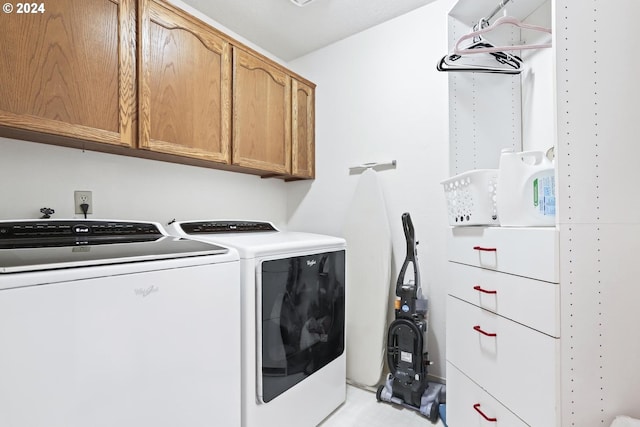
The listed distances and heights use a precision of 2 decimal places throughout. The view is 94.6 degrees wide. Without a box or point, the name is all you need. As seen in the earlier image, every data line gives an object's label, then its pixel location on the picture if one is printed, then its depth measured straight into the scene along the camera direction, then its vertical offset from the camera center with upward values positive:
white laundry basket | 1.25 +0.07
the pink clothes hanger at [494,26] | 1.25 +0.79
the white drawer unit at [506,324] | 0.90 -0.41
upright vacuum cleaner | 1.83 -0.89
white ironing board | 2.13 -0.51
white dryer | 1.39 -0.59
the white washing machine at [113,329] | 0.77 -0.37
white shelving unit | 0.87 -0.02
